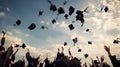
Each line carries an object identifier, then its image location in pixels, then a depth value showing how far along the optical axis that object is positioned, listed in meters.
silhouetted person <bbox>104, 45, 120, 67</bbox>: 2.46
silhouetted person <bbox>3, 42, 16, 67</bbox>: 1.76
